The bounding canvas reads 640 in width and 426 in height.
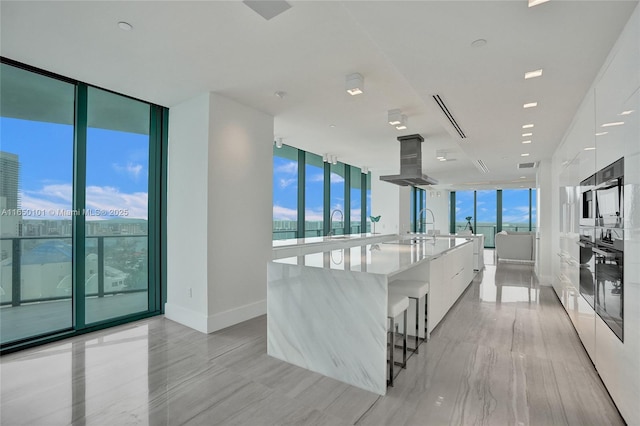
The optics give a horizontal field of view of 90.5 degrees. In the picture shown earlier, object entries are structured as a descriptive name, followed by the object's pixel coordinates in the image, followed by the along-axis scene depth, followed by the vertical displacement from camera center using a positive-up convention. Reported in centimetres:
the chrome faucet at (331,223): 772 -23
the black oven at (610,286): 199 -50
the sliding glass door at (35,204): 298 +10
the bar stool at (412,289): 294 -72
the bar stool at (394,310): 235 -73
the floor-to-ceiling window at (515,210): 1395 +17
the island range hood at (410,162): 521 +86
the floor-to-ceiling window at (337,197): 791 +45
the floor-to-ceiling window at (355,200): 878 +39
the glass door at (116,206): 357 +9
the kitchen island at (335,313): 231 -80
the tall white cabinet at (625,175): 176 +26
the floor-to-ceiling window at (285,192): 650 +45
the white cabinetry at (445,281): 339 -87
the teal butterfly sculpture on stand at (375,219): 853 -14
